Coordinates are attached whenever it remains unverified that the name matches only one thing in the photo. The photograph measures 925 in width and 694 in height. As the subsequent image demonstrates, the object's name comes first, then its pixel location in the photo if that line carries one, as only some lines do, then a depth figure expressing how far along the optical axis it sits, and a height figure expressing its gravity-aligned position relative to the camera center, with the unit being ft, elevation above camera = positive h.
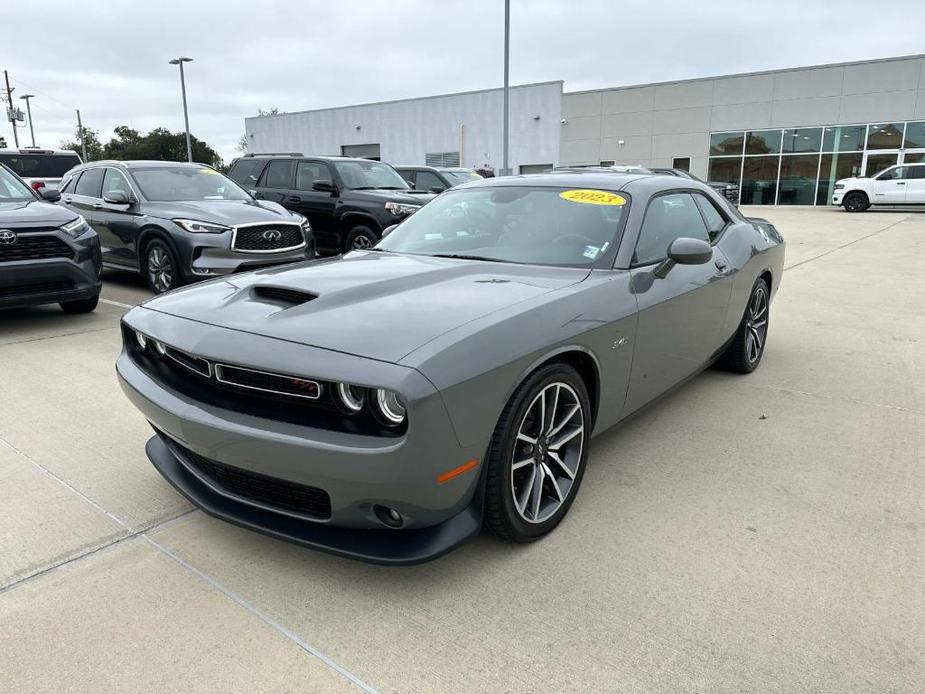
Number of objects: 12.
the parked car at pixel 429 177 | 44.06 +0.00
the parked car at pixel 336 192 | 30.07 -0.71
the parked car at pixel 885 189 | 72.69 -1.23
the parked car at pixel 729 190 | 76.65 -1.49
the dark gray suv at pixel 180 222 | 23.38 -1.61
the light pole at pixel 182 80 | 97.66 +13.84
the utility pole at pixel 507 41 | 63.98 +12.73
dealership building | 89.04 +7.63
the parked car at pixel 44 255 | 18.79 -2.22
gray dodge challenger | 6.98 -2.22
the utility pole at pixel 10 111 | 168.76 +15.95
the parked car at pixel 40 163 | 45.57 +0.95
